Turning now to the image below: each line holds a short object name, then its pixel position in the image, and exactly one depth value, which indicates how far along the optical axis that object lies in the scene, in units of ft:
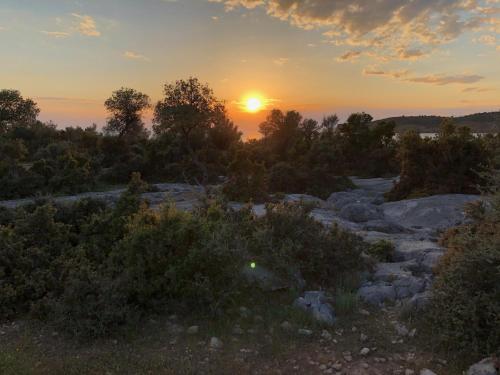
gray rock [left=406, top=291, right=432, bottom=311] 20.24
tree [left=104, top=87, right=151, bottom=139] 151.23
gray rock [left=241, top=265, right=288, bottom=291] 23.45
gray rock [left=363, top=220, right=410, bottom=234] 45.39
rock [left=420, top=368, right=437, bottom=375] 15.82
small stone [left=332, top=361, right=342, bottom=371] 16.78
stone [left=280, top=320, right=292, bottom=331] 19.88
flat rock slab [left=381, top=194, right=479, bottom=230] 54.24
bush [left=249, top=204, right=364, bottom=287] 24.43
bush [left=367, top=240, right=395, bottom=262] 32.24
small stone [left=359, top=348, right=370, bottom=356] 17.69
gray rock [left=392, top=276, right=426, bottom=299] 23.34
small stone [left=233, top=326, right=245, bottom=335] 19.90
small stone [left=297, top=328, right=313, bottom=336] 19.33
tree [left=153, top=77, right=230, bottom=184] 102.73
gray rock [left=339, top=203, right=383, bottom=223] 53.67
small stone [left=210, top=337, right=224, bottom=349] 18.65
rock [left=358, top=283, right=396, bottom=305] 22.72
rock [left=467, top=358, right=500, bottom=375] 15.04
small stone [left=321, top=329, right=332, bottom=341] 19.08
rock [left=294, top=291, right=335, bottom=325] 20.45
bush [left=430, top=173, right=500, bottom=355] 16.66
